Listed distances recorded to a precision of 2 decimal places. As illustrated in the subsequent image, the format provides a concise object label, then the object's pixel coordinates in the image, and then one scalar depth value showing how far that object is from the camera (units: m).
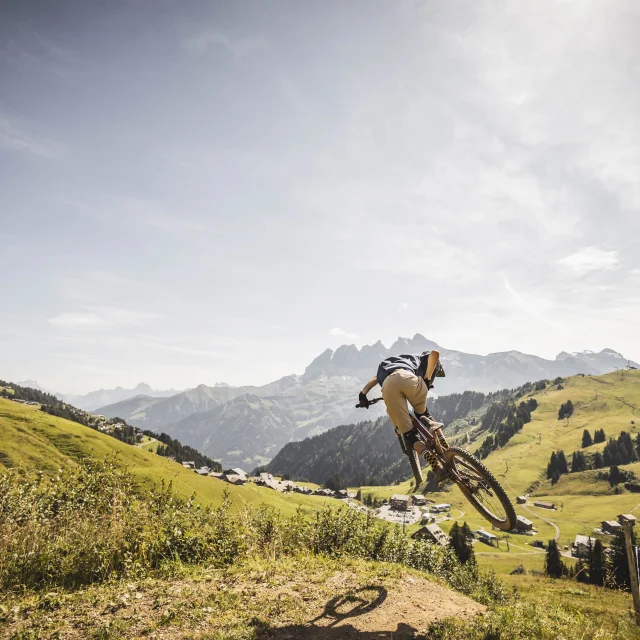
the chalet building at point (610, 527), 115.81
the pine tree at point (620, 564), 38.99
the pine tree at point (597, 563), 54.66
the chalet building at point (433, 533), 90.37
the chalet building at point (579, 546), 98.06
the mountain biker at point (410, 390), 8.77
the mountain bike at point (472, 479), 8.22
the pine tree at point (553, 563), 65.69
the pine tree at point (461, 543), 72.16
